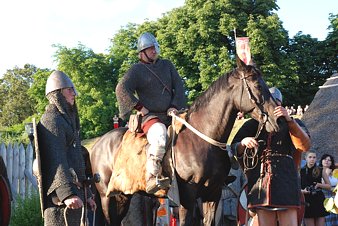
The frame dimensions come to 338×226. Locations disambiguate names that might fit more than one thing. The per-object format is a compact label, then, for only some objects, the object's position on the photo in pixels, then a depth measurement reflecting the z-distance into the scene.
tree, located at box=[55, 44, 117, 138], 59.91
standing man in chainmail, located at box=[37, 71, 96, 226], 7.28
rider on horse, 10.17
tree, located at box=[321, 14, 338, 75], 58.25
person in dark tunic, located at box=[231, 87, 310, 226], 8.60
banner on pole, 8.95
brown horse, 8.87
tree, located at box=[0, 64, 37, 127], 83.12
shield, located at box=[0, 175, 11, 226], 8.61
